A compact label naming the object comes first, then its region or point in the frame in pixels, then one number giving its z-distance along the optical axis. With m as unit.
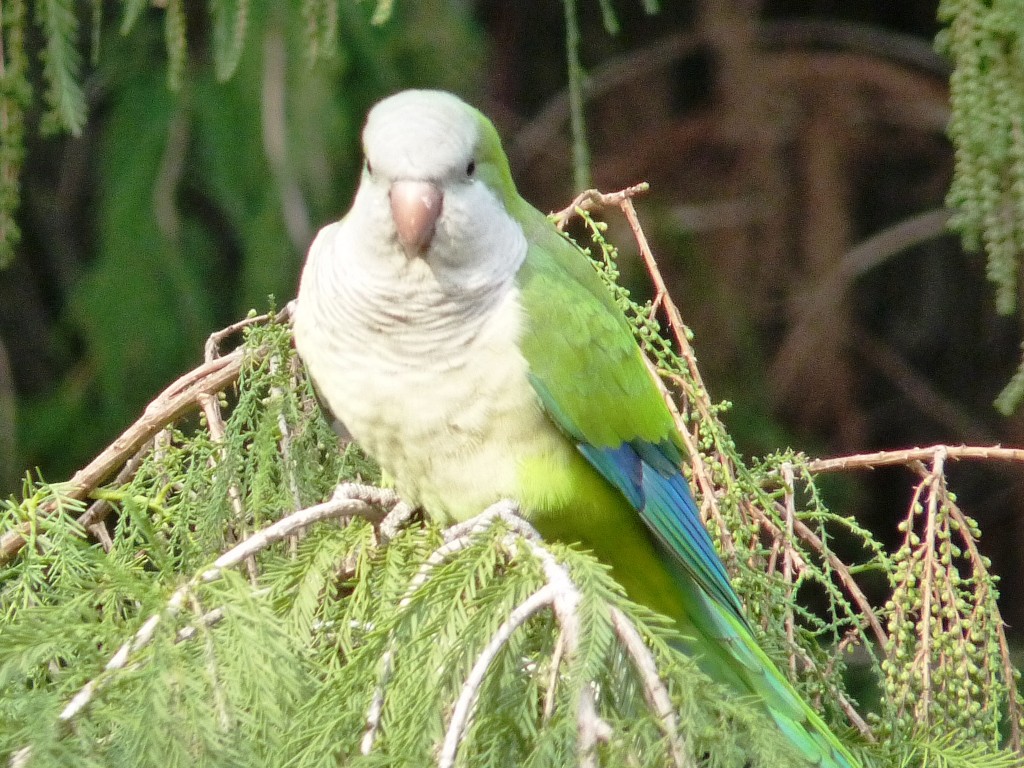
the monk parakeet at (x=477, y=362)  3.91
